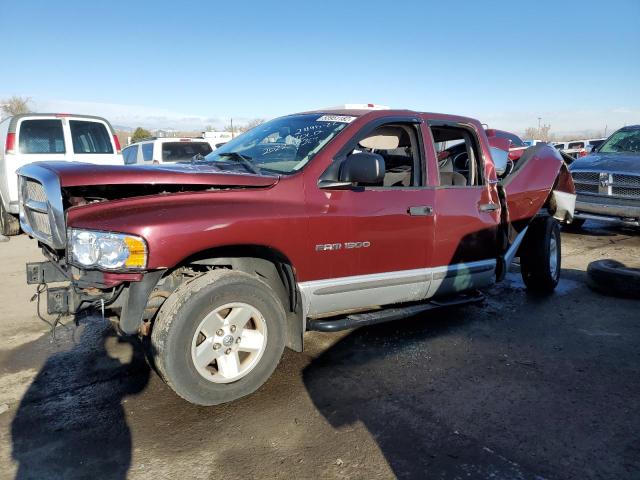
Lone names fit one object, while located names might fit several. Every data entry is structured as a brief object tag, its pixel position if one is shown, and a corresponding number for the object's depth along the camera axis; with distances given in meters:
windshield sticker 3.86
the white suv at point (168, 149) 11.06
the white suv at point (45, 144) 8.49
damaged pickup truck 2.88
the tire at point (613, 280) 5.42
